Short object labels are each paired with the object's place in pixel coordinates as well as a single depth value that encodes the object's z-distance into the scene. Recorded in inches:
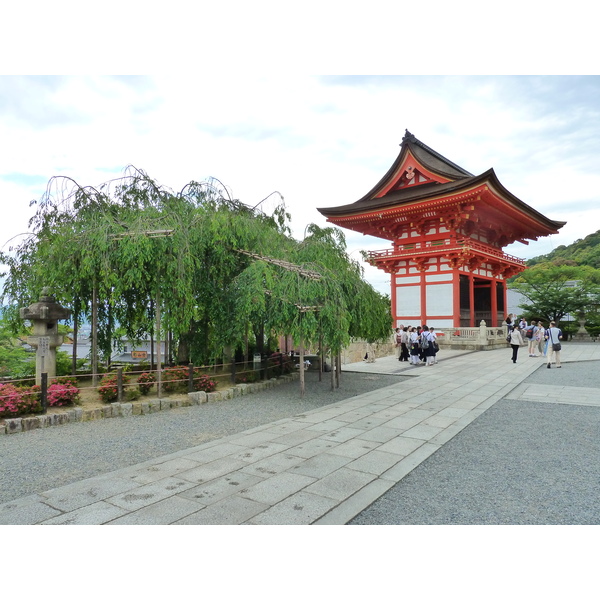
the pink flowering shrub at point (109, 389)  286.7
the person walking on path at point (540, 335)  672.4
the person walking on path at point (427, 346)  575.8
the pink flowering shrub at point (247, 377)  386.0
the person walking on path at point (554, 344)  519.2
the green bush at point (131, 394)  296.2
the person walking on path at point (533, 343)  674.8
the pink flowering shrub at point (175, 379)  325.1
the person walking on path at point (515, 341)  573.6
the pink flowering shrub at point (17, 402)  239.0
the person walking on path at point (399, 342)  640.6
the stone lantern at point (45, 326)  286.9
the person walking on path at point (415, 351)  585.8
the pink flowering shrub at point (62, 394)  263.4
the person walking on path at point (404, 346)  618.2
